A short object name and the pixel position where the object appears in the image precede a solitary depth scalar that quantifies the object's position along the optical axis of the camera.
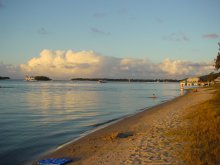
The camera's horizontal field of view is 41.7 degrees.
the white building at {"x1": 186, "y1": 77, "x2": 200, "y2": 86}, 168.75
